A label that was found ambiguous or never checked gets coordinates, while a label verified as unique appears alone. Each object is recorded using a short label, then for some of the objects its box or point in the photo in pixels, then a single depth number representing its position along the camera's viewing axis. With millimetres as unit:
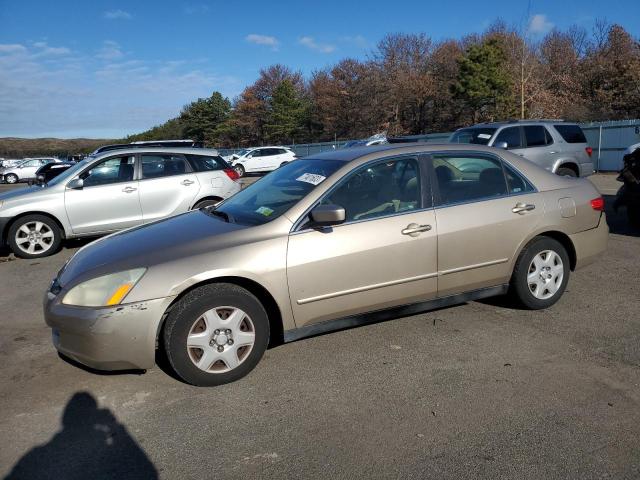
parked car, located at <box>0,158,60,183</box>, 33812
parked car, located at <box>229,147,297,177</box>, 30966
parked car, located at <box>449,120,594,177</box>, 11758
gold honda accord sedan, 3398
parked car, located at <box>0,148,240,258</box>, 8188
